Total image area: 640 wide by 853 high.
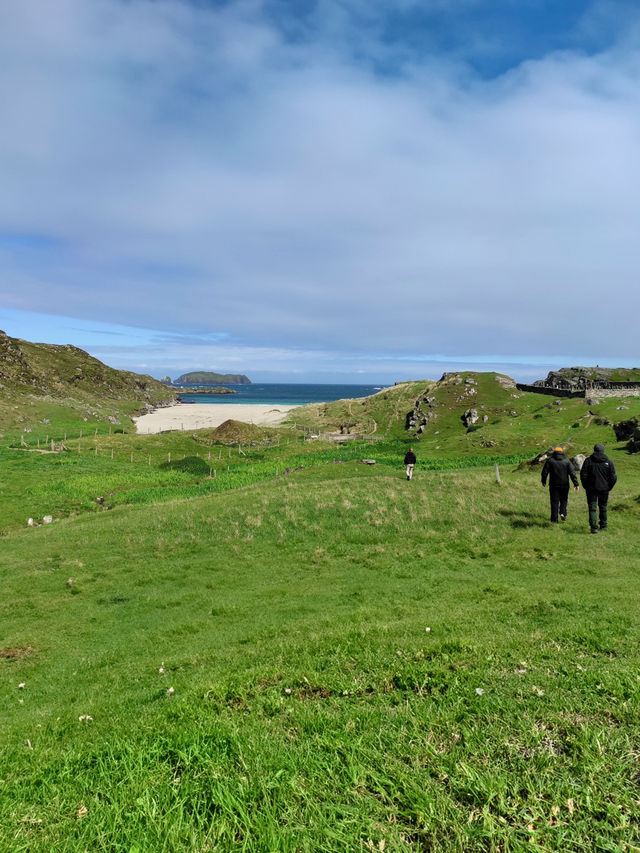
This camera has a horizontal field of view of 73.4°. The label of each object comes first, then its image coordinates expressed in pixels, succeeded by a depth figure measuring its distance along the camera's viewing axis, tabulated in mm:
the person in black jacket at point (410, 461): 35409
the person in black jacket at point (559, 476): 20844
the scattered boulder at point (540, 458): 38544
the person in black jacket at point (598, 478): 19562
